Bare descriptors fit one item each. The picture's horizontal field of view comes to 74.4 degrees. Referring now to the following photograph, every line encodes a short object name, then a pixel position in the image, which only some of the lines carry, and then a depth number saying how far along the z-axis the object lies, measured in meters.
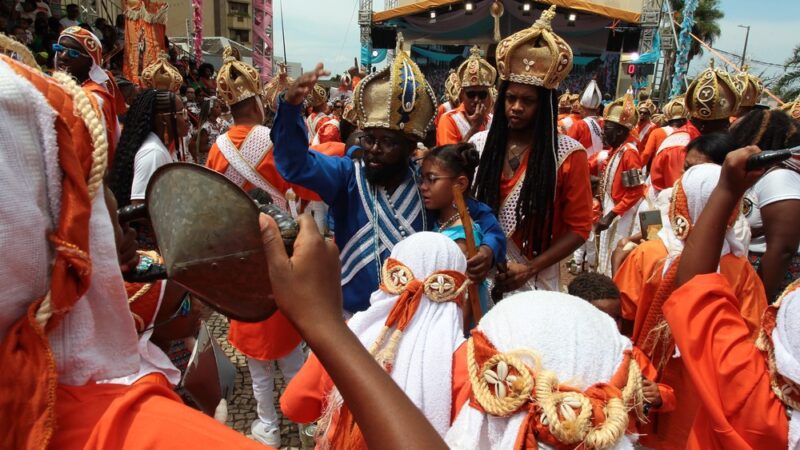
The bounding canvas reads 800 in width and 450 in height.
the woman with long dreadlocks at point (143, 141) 3.26
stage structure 24.36
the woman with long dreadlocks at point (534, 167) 2.90
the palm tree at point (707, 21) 38.44
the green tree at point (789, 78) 21.87
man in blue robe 2.61
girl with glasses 2.62
